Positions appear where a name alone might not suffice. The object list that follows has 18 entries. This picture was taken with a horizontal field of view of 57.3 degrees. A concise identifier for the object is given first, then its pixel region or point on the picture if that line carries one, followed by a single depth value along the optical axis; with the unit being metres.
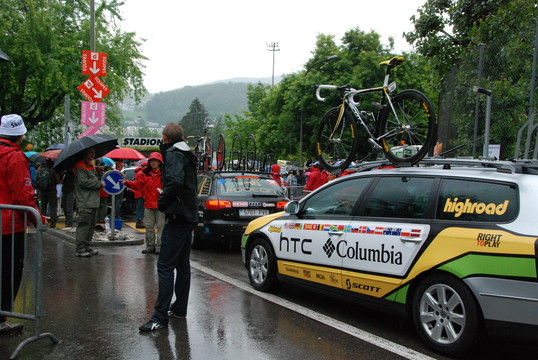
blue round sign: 10.11
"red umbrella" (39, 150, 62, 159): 12.45
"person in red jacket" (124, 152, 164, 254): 9.21
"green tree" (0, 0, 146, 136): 23.09
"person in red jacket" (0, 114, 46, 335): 4.68
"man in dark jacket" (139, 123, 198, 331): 5.01
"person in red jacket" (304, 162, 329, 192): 13.81
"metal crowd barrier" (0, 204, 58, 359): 4.35
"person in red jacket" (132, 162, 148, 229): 13.35
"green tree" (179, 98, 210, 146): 110.23
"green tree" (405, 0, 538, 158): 9.18
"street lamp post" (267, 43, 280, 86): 78.88
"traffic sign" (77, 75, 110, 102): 13.21
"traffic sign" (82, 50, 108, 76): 13.45
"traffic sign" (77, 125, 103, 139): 13.26
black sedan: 9.27
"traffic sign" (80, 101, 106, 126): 13.16
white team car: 3.91
